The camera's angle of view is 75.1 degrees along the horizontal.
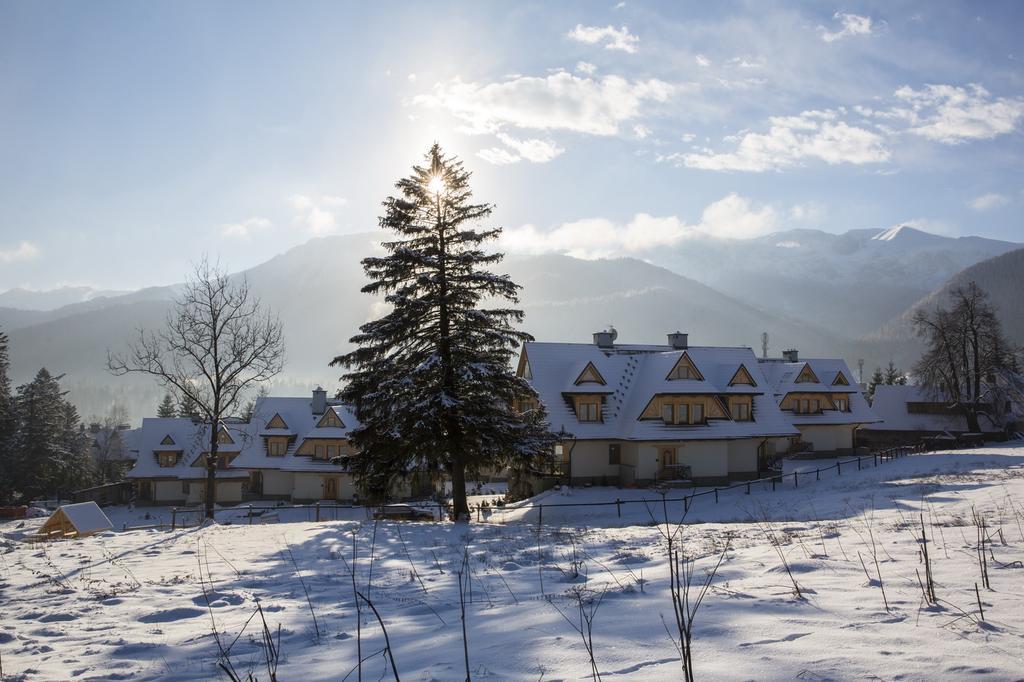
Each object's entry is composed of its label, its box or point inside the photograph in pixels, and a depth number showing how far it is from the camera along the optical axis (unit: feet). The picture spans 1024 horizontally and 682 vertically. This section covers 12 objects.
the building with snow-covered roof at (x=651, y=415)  126.72
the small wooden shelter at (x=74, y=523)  72.84
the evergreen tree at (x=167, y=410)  290.76
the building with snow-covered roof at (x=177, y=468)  188.34
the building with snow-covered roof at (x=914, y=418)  198.70
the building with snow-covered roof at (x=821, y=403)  170.19
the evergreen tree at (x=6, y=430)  175.52
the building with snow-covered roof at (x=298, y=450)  158.92
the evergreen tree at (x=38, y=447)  179.32
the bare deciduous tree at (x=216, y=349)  95.50
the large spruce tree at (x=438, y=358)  77.92
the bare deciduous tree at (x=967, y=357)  181.16
